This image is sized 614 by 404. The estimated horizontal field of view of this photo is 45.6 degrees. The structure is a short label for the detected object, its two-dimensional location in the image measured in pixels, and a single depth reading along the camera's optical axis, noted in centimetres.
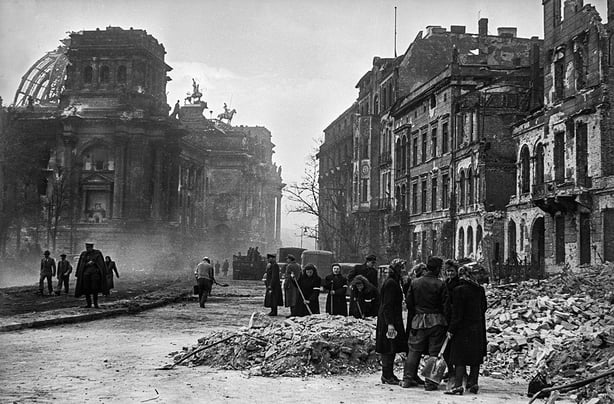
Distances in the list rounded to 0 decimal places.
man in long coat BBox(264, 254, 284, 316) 2150
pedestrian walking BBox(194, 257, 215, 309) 2403
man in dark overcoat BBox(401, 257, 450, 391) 1030
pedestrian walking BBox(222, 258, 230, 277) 6088
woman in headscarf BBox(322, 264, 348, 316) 1698
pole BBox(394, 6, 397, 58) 6144
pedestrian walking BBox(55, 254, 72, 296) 2680
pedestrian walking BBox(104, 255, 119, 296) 2891
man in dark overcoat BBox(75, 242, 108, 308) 2106
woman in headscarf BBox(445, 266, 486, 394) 997
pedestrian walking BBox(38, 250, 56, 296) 2628
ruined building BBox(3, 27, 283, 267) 5866
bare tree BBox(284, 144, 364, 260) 5912
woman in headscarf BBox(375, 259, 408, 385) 1070
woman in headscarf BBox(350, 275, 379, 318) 1577
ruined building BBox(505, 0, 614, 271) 2766
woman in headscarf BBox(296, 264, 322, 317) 1823
